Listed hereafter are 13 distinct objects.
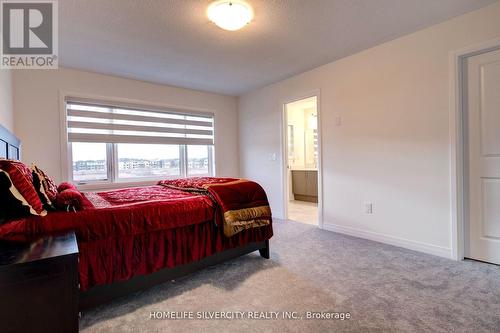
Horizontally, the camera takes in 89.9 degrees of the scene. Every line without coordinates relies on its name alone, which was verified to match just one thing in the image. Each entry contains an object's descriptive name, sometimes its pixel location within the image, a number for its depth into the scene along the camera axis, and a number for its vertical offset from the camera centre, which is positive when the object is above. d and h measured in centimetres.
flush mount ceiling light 202 +127
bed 156 -51
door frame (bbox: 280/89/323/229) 364 +21
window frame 336 +16
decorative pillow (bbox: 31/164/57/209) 151 -13
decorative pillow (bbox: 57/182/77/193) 215 -16
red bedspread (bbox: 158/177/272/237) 224 -35
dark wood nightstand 82 -41
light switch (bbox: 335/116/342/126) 339 +59
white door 230 +4
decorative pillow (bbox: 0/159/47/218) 118 -11
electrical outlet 312 -56
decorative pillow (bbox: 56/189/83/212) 158 -21
